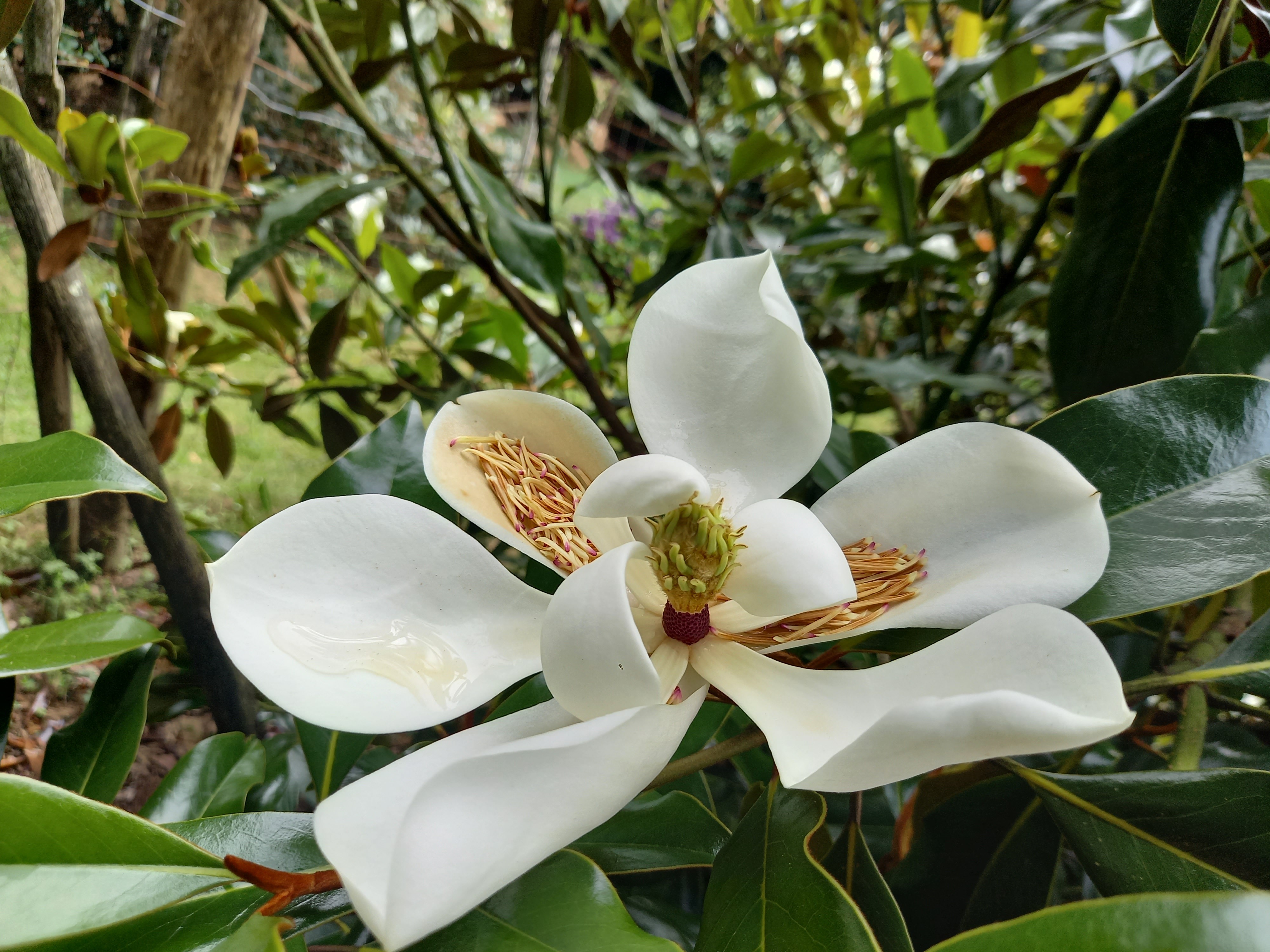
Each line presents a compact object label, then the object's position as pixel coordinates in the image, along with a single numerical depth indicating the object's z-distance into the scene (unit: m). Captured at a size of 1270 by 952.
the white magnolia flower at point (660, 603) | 0.22
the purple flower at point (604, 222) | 2.43
